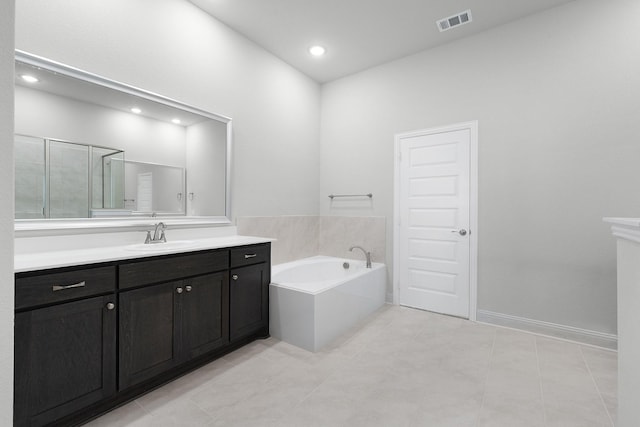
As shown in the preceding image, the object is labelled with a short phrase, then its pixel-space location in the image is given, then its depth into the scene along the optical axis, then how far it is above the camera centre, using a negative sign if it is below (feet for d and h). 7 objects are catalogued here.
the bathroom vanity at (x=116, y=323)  4.33 -2.11
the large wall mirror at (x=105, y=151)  5.63 +1.41
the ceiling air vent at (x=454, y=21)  8.90 +6.09
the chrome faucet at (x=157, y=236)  7.13 -0.62
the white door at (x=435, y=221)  10.07 -0.31
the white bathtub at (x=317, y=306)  7.83 -2.77
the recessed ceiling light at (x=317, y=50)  10.71 +6.05
